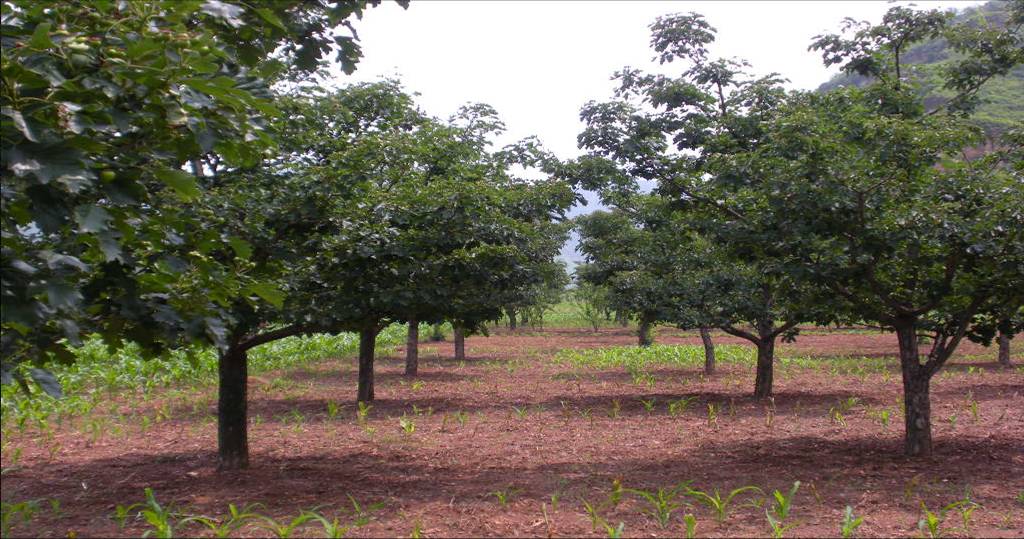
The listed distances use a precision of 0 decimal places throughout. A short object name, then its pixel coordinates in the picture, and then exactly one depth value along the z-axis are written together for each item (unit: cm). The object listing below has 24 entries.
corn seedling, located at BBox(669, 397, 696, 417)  1065
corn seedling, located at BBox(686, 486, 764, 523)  536
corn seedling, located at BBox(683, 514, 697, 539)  481
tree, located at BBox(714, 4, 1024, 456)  646
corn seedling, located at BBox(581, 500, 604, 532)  517
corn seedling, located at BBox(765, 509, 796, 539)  475
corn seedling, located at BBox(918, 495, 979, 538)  488
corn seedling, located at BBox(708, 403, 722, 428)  975
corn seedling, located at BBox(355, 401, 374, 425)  1027
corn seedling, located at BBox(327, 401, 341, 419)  1054
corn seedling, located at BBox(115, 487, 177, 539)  470
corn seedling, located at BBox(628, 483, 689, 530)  528
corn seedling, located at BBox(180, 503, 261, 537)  495
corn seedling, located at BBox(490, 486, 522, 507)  581
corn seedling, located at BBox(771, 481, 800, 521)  520
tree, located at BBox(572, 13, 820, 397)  1075
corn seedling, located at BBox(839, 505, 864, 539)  482
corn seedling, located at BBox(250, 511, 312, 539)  471
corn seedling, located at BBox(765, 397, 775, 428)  966
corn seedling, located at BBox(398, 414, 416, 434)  935
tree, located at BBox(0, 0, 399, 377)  272
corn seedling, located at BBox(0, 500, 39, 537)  531
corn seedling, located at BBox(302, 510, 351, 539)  464
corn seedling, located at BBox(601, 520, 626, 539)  472
